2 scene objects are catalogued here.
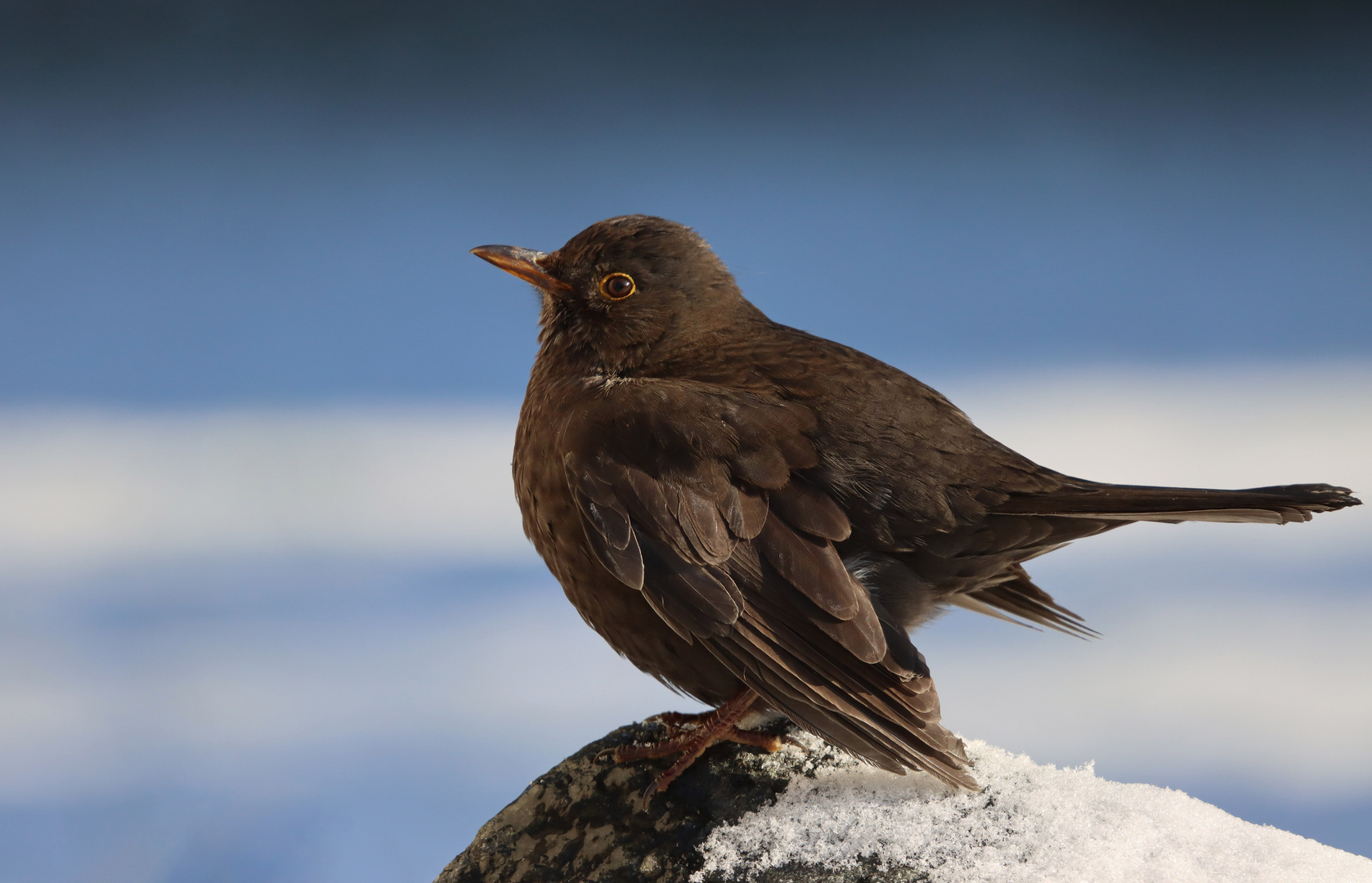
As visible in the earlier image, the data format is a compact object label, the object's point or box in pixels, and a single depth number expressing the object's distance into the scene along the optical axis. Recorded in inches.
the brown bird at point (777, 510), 219.6
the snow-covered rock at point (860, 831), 213.6
